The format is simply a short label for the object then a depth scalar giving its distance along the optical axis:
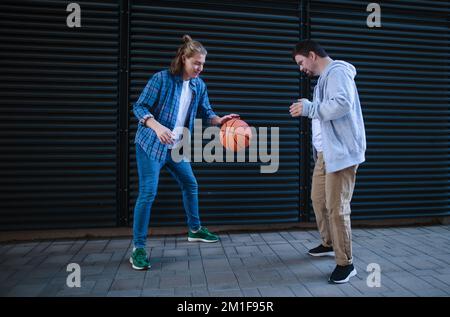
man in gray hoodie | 3.13
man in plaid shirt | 3.72
